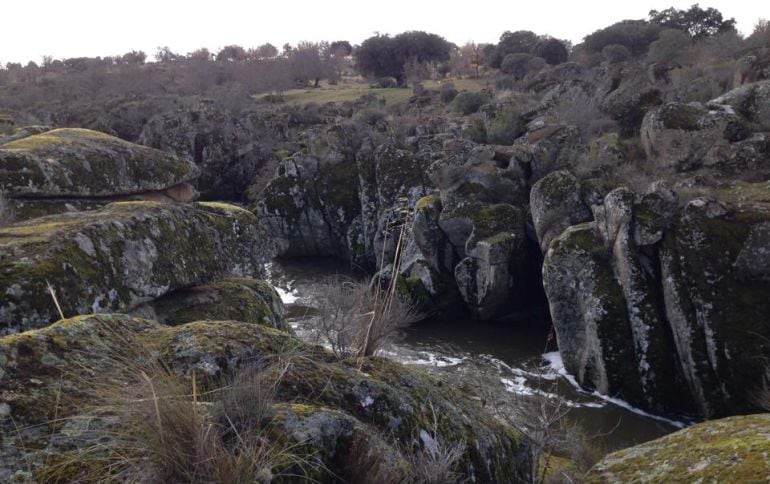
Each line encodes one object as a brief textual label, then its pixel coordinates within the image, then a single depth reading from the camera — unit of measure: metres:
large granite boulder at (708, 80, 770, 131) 22.00
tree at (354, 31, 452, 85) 79.06
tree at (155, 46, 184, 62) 123.31
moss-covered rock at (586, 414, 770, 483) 5.09
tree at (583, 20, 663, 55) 58.81
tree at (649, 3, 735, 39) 56.25
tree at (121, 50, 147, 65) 118.30
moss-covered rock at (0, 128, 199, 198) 8.83
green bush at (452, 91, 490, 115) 48.97
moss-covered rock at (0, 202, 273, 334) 5.28
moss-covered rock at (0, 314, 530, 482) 2.83
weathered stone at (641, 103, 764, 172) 20.20
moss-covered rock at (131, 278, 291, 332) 6.96
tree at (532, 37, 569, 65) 66.50
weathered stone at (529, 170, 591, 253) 20.80
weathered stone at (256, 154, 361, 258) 35.50
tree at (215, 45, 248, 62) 123.19
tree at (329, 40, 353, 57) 116.71
